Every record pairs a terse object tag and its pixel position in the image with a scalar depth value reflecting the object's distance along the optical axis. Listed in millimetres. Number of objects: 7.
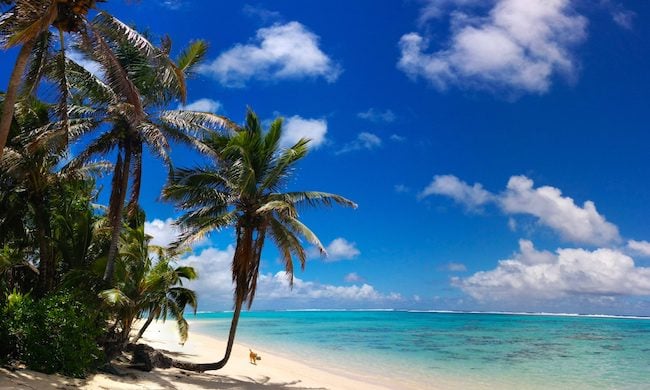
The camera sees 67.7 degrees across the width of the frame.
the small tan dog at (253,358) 18859
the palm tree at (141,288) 11797
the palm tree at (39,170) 11273
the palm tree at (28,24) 8078
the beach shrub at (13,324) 8812
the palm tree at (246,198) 14172
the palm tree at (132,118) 11844
